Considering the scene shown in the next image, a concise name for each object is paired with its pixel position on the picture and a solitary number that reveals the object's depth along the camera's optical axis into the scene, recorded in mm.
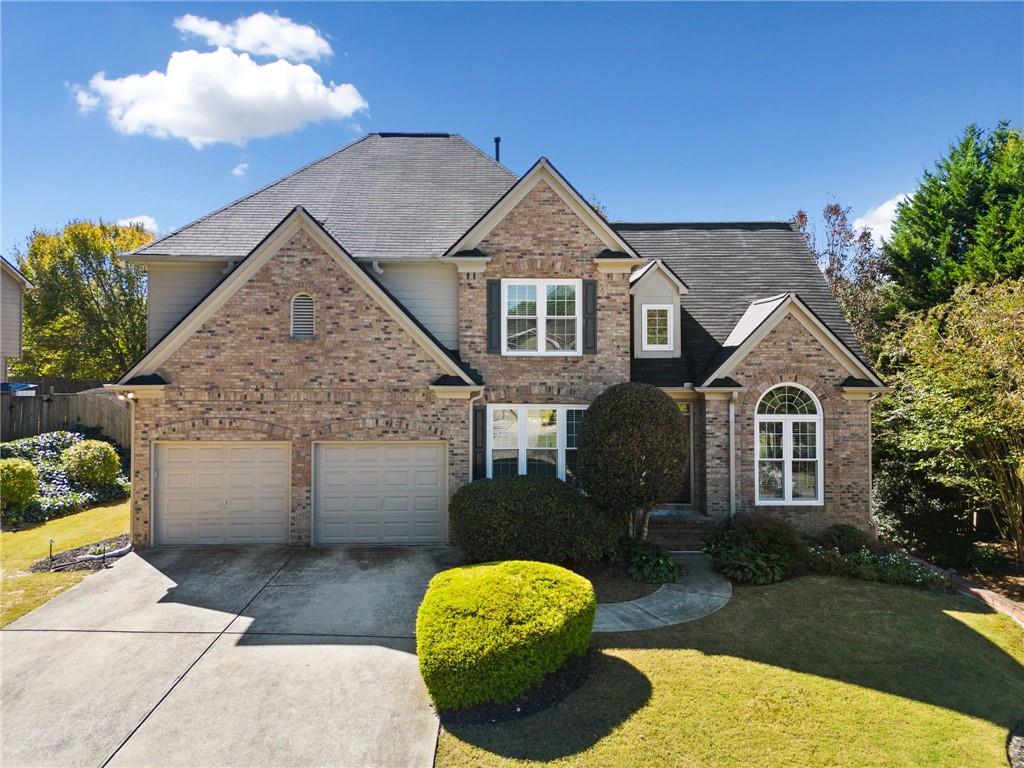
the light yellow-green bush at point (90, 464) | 16062
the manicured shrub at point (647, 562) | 10102
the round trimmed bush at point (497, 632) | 5926
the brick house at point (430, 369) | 11492
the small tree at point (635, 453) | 10297
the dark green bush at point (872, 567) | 10516
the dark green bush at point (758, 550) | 10281
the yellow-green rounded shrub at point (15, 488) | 13633
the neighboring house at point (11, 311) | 21906
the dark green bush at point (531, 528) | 9922
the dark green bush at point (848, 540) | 11422
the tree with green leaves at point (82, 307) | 31422
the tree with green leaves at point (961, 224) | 16578
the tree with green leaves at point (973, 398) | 10641
